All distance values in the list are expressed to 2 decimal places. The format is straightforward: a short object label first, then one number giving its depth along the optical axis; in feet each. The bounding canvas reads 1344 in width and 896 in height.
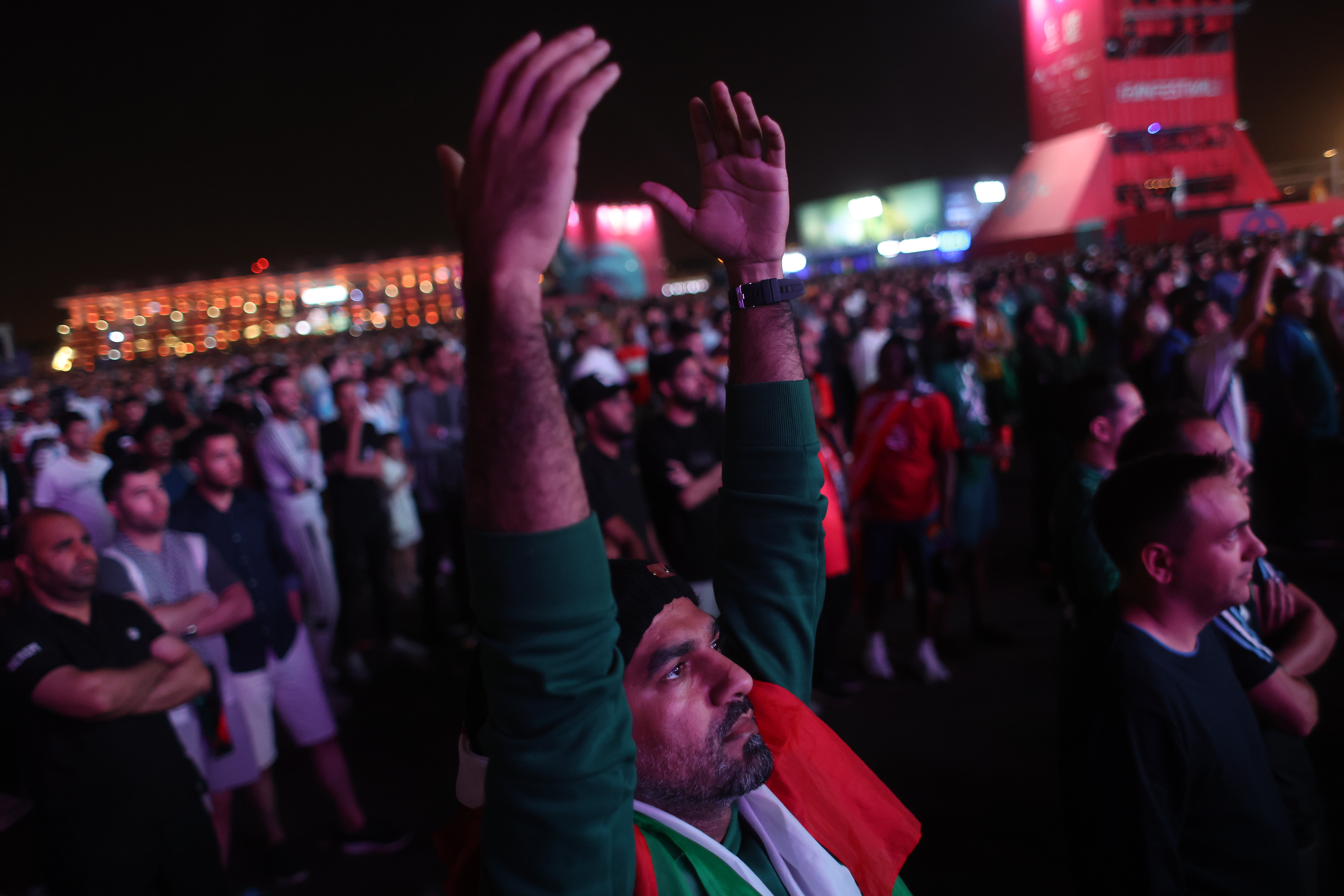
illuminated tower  114.11
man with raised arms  2.63
